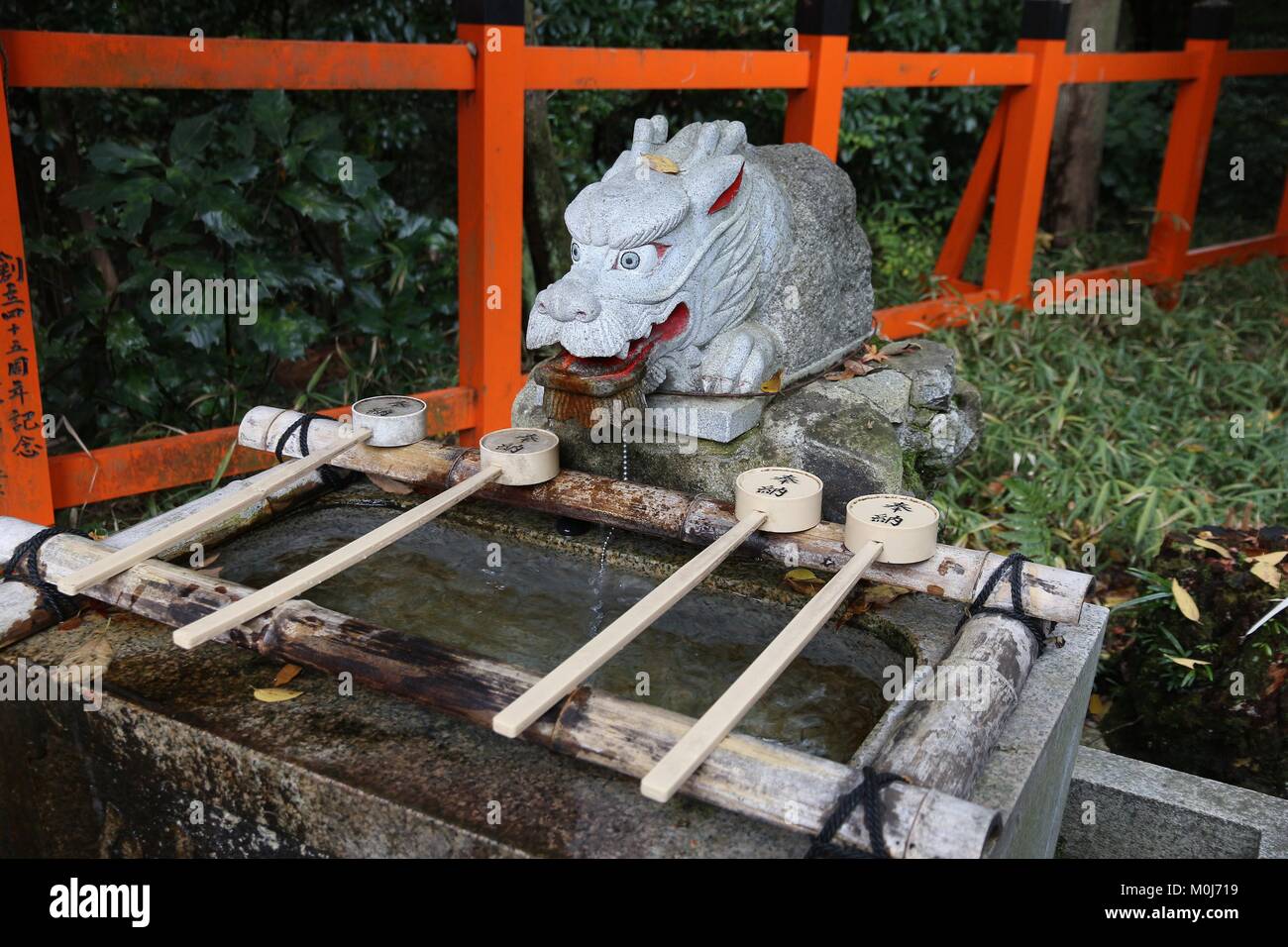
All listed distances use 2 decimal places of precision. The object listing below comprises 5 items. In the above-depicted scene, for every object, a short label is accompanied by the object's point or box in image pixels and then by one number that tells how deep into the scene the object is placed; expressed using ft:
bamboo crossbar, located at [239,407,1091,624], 7.28
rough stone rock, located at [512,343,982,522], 8.99
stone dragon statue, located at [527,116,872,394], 8.12
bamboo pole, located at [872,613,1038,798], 5.79
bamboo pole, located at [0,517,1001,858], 5.20
